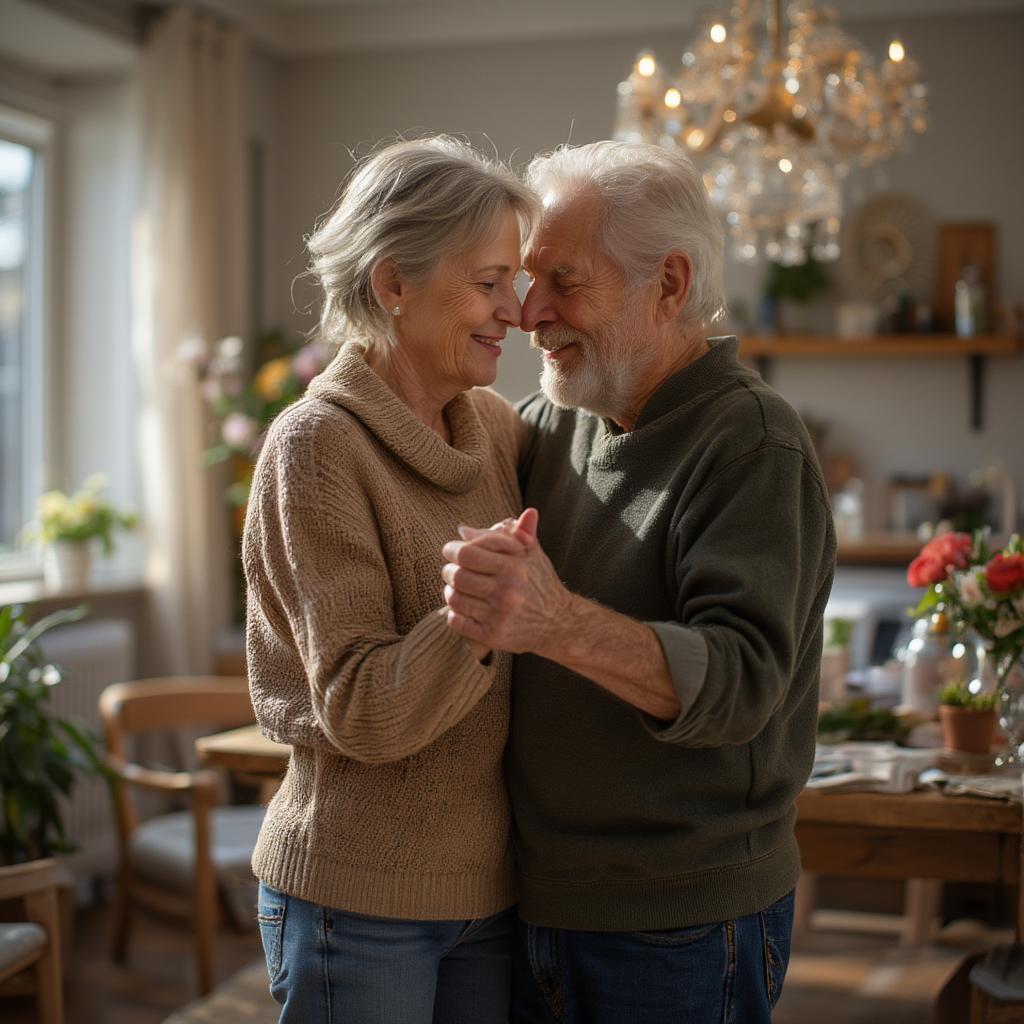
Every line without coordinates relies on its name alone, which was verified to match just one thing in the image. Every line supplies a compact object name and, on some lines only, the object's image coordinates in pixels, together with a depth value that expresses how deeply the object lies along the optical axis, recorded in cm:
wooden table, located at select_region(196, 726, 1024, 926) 227
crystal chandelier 393
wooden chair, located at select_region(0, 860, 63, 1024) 265
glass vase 242
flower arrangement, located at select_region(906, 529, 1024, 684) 240
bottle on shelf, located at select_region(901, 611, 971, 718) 274
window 492
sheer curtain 491
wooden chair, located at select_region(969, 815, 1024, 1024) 216
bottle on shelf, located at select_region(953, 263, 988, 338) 569
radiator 433
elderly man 136
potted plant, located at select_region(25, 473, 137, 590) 456
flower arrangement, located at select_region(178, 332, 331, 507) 452
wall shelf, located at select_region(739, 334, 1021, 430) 566
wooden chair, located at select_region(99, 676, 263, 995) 339
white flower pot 457
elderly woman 144
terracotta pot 249
